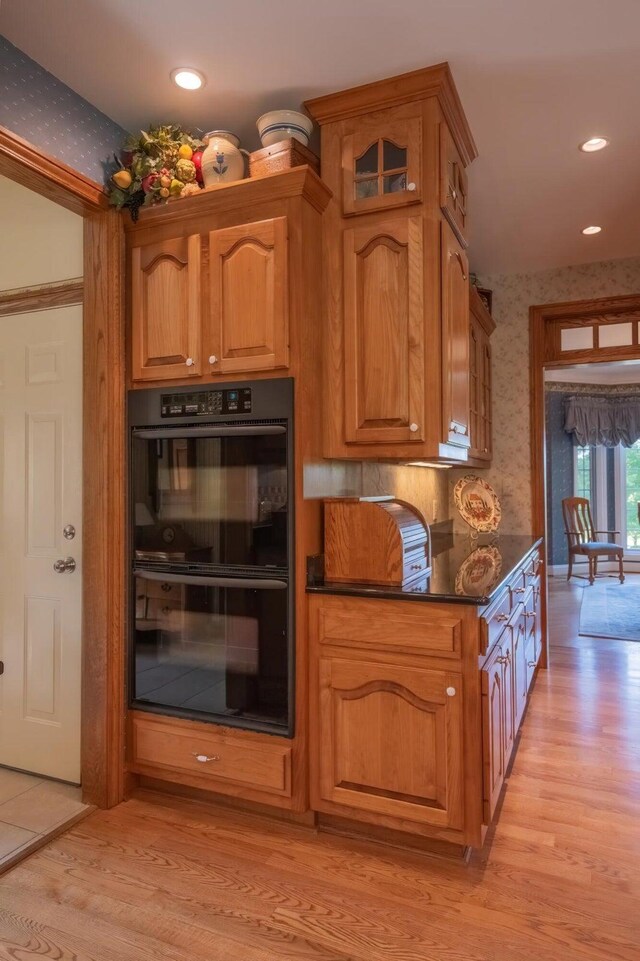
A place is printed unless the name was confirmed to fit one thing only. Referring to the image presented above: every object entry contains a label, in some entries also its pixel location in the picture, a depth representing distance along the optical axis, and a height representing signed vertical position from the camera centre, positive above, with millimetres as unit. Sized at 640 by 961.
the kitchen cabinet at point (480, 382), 3354 +648
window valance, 7871 +903
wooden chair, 7289 -676
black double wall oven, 2100 -245
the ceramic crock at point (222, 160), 2215 +1254
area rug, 4973 -1244
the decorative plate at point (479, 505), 3773 -122
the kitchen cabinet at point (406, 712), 1861 -757
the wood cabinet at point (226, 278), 2092 +794
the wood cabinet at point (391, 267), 2105 +818
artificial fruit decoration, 2230 +1235
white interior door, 2455 -213
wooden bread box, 2074 -206
